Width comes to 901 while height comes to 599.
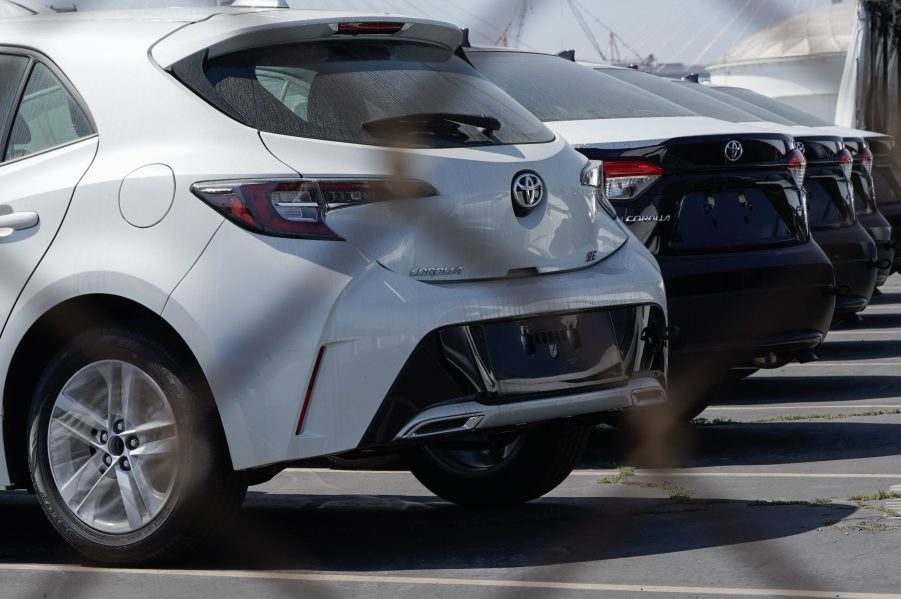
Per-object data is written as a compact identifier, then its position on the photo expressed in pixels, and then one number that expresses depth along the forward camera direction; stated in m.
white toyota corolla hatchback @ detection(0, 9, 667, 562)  7.72
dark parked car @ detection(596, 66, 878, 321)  16.25
